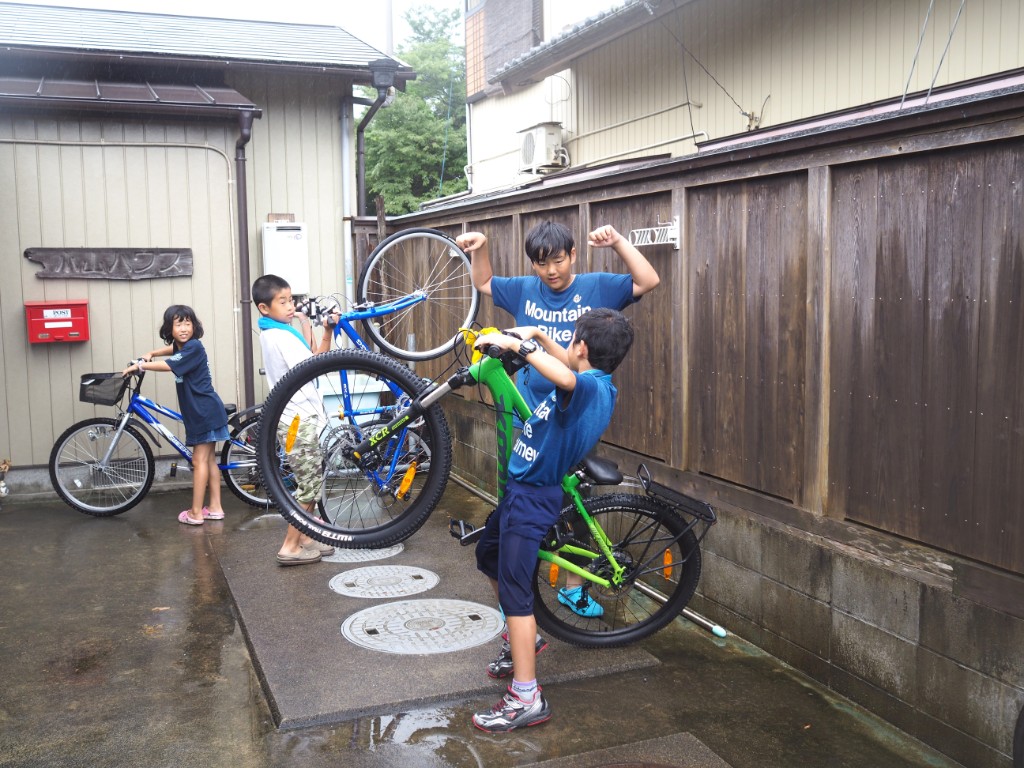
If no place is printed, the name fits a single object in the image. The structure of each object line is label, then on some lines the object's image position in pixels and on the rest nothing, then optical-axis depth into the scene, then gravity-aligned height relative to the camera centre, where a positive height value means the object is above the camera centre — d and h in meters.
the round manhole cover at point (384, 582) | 5.34 -1.56
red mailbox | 7.78 +0.04
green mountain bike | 4.02 -0.85
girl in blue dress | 6.89 -0.59
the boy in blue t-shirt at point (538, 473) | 3.62 -0.63
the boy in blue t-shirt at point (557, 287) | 4.28 +0.15
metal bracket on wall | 4.99 +0.46
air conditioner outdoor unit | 12.55 +2.34
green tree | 34.25 +6.25
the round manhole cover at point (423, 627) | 4.50 -1.58
